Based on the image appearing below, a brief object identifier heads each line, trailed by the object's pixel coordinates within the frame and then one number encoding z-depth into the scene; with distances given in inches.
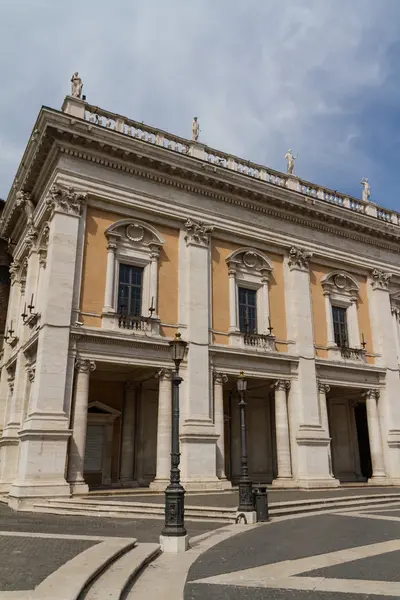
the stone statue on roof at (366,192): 1129.4
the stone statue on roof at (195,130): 907.4
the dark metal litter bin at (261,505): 511.2
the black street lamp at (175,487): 365.7
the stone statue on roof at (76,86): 808.3
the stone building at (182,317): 732.7
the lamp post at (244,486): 505.0
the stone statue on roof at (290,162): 1021.8
